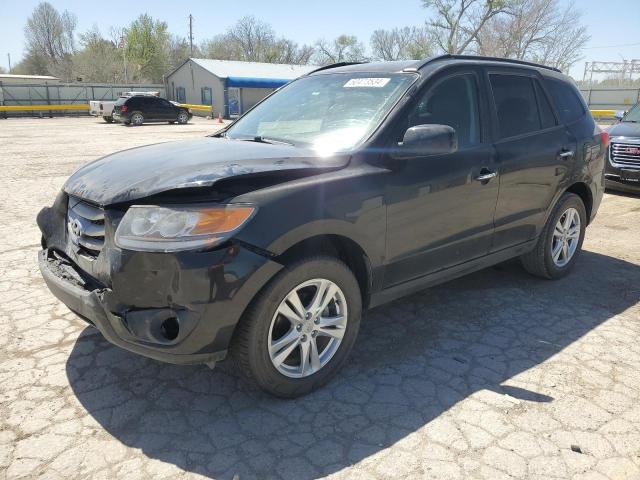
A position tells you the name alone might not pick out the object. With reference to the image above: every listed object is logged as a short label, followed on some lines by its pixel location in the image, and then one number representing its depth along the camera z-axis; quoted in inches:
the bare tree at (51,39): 2805.1
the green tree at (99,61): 2469.2
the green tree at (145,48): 2417.6
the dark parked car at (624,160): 344.8
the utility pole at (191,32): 2741.1
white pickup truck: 1165.1
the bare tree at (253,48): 2755.9
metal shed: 1531.7
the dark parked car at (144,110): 1103.6
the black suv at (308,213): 96.8
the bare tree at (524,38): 2021.4
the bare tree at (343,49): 2645.2
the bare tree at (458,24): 1935.3
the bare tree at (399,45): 2298.2
